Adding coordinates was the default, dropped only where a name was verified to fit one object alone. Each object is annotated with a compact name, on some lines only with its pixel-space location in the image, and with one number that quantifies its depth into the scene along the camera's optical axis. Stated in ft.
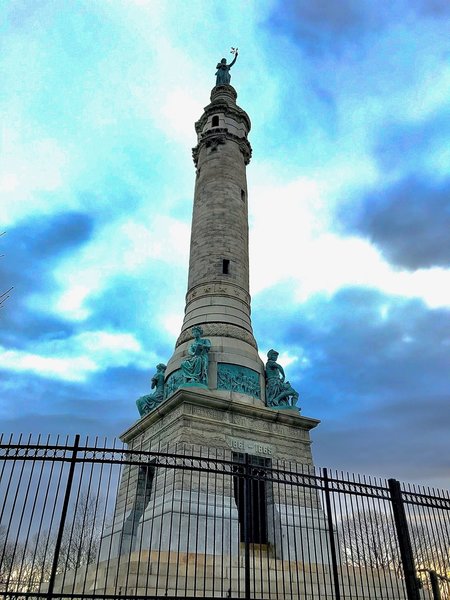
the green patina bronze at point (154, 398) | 65.16
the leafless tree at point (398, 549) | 33.36
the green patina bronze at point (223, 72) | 101.40
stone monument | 51.01
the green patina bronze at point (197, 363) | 59.03
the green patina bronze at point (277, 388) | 63.64
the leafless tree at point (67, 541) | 102.37
